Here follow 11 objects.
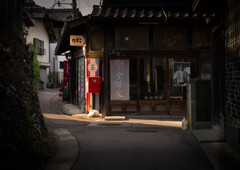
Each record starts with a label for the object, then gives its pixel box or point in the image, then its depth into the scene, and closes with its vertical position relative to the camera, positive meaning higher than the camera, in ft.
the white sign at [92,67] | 47.19 +2.47
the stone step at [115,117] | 43.68 -5.55
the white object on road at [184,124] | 34.40 -5.19
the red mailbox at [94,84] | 45.73 -0.43
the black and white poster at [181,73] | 46.68 +1.36
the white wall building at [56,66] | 144.05 +8.33
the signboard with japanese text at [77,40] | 49.67 +7.36
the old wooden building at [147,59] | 46.24 +3.63
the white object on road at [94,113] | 46.50 -5.14
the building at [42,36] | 116.82 +20.43
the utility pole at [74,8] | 70.99 +18.61
